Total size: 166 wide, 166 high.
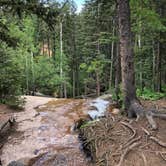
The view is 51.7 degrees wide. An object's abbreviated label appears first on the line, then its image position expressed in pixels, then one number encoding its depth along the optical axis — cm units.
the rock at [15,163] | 414
